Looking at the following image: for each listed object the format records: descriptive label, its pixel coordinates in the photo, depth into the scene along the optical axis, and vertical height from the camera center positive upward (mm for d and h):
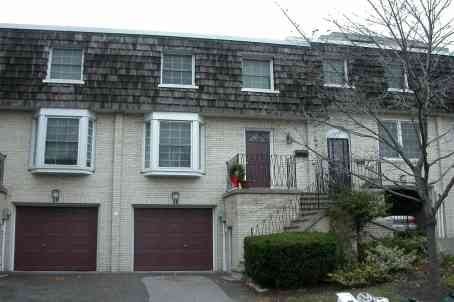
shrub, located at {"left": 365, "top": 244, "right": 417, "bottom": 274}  12141 -1095
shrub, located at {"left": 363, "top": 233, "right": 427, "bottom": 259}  13297 -824
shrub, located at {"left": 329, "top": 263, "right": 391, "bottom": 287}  11586 -1425
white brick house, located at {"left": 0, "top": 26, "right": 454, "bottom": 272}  16062 +2179
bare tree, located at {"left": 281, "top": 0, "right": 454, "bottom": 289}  9703 +2784
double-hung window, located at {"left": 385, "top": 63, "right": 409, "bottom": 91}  11065 +3017
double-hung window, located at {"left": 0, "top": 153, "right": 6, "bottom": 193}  15728 +1371
